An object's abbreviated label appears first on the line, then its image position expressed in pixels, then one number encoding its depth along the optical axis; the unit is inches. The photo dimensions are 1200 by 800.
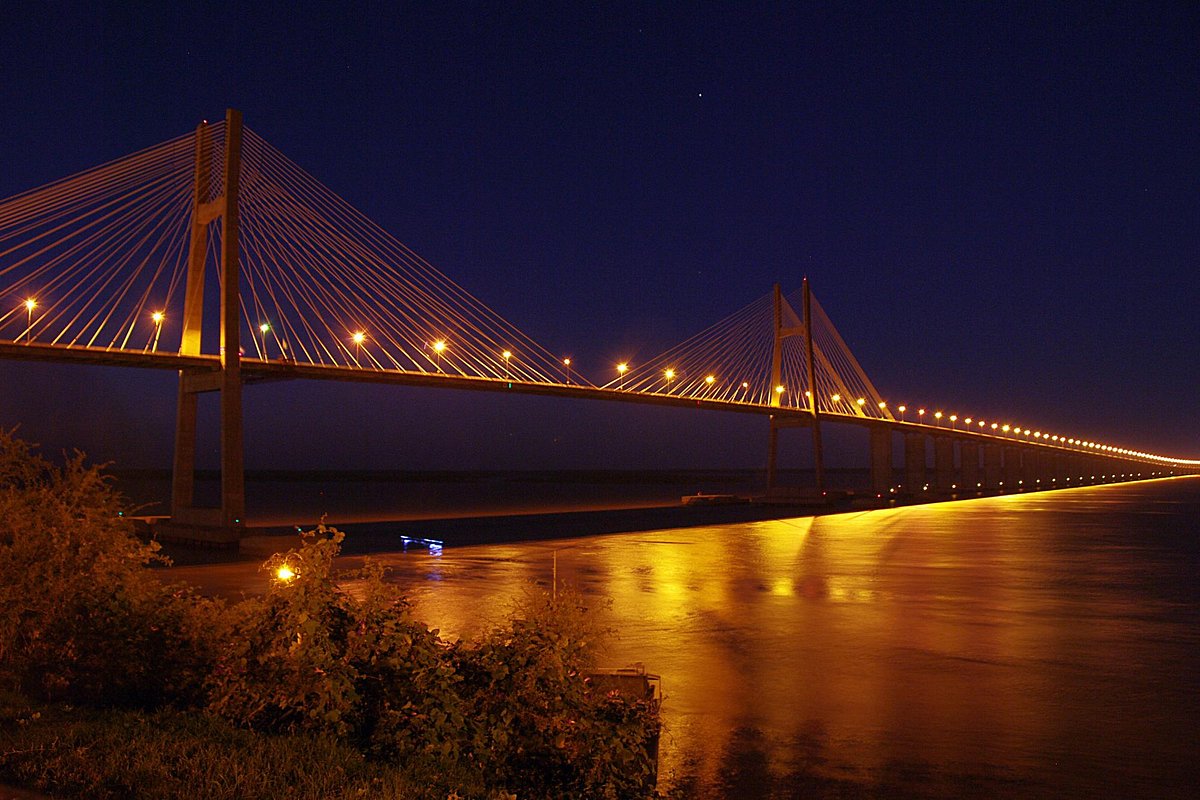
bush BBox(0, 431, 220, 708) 262.2
